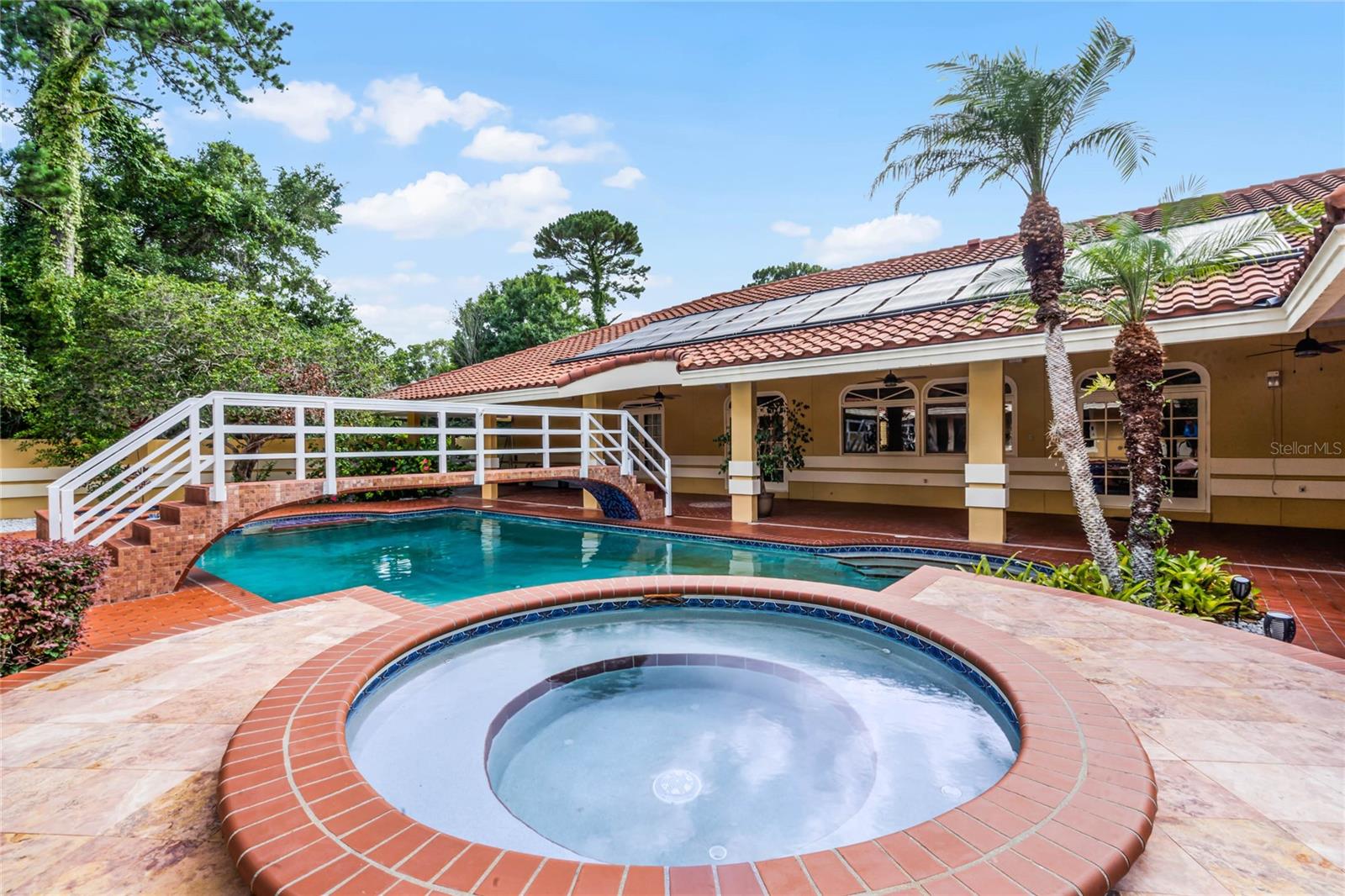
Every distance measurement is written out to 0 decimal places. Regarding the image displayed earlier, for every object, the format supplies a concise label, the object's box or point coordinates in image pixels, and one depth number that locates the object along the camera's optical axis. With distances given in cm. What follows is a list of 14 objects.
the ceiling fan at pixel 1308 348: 729
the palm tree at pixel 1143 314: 578
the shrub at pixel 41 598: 410
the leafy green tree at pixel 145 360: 1096
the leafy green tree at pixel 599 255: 2903
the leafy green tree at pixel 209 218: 1627
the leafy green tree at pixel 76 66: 1376
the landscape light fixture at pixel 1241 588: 510
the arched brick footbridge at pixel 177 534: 619
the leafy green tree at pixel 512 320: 2695
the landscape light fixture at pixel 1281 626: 449
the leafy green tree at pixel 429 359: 2839
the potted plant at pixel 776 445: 1148
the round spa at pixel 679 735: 292
